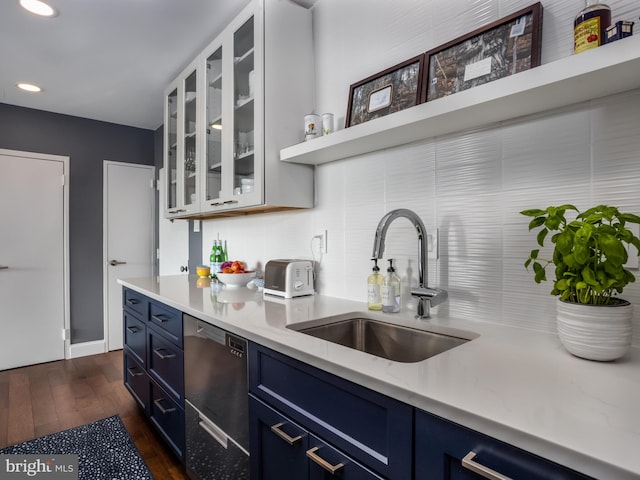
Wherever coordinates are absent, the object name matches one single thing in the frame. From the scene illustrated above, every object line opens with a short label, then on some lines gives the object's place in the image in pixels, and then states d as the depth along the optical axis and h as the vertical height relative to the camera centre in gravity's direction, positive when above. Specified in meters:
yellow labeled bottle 0.93 +0.53
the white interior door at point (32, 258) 3.31 -0.18
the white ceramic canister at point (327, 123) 1.76 +0.54
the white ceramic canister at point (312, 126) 1.81 +0.54
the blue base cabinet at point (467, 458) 0.58 -0.37
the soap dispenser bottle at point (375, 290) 1.51 -0.21
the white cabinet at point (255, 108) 1.84 +0.70
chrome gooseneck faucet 1.33 -0.05
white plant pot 0.85 -0.21
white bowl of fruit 2.24 -0.22
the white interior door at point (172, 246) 3.49 -0.08
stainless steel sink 1.27 -0.37
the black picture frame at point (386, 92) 1.45 +0.60
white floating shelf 0.86 +0.39
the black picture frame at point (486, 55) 1.13 +0.60
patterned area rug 1.80 -1.13
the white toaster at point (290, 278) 1.84 -0.20
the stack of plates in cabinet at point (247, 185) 1.93 +0.28
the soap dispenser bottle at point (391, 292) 1.45 -0.21
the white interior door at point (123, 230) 3.83 +0.09
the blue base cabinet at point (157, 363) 1.75 -0.68
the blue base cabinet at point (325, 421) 0.79 -0.46
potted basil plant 0.82 -0.10
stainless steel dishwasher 1.31 -0.64
